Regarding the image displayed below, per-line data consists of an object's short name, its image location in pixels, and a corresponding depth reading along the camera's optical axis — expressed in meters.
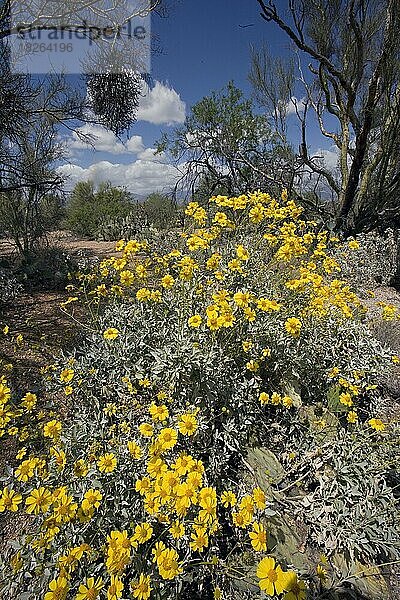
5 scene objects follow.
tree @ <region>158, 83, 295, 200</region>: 6.83
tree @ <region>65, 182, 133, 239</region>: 10.81
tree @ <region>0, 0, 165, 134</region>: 3.43
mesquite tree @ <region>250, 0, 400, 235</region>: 5.99
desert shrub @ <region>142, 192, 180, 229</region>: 8.29
